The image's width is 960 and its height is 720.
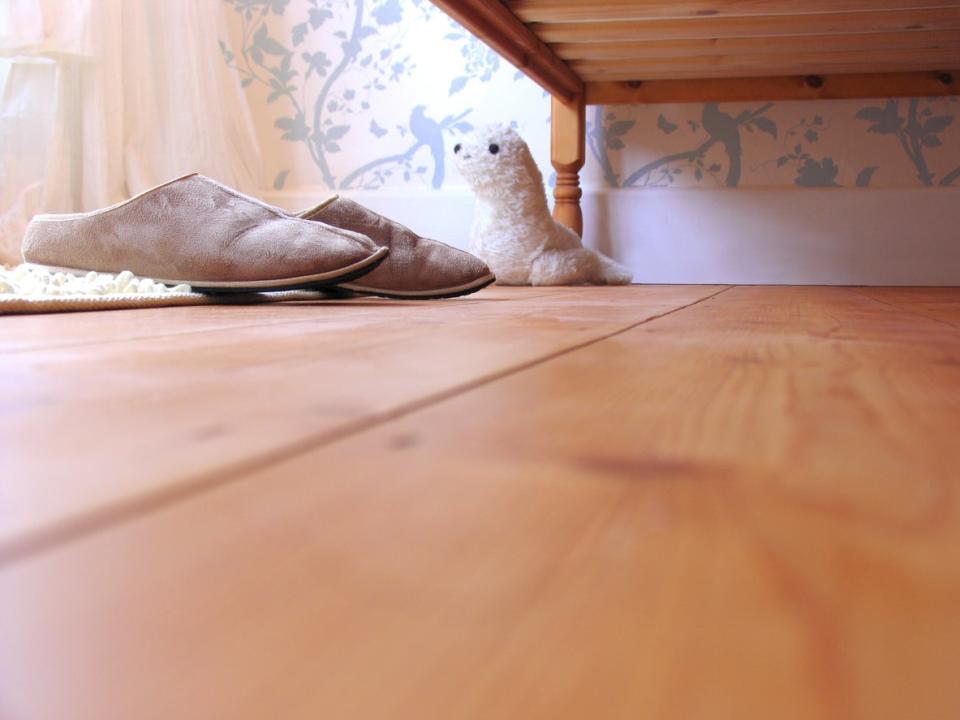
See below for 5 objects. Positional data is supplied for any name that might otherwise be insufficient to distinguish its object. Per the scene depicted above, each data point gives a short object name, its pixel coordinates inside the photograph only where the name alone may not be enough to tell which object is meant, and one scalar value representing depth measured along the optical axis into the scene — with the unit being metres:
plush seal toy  1.60
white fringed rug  0.70
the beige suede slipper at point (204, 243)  0.81
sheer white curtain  1.50
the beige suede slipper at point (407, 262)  0.94
